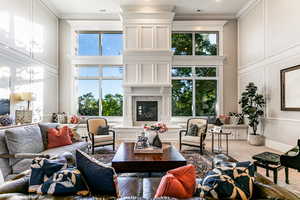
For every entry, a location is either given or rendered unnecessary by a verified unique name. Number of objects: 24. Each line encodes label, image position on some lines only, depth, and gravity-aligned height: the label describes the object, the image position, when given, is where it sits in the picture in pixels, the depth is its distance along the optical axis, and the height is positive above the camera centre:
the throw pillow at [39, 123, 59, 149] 3.62 -0.55
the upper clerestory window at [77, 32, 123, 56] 7.24 +2.23
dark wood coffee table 2.91 -0.93
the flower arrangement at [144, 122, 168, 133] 3.89 -0.53
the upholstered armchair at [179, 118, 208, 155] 4.77 -0.88
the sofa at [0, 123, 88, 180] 2.67 -0.75
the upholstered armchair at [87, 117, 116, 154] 4.80 -0.87
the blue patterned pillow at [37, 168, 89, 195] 1.38 -0.60
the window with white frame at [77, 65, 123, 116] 7.23 +0.34
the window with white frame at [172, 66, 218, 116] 7.18 +0.45
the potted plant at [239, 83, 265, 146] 5.57 -0.20
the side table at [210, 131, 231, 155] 4.92 -1.27
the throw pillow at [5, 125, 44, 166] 2.78 -0.59
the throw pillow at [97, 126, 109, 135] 5.14 -0.75
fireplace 6.75 -0.32
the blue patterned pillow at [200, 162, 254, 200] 1.29 -0.56
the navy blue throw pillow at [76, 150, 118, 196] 1.36 -0.54
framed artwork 4.38 +0.32
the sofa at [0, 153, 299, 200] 1.28 -0.64
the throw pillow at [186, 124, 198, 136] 5.13 -0.76
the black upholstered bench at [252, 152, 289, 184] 2.90 -0.93
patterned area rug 3.72 -1.28
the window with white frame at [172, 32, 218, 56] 7.20 +2.21
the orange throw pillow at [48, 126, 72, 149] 3.63 -0.68
